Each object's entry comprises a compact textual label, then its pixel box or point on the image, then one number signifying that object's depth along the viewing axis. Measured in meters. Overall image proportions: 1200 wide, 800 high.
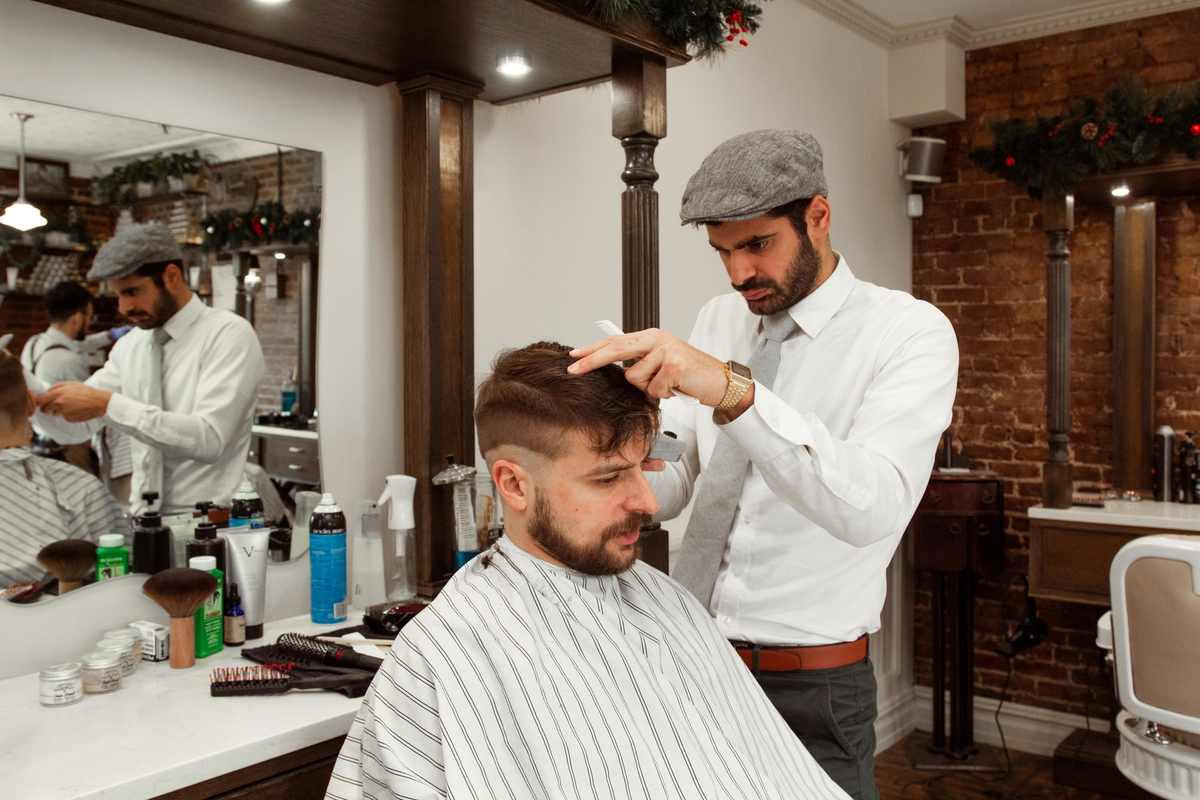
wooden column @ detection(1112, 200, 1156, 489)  4.17
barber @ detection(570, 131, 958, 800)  1.70
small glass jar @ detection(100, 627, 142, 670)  1.82
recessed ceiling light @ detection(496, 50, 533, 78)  2.22
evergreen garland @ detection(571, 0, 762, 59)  2.20
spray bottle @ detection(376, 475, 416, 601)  2.24
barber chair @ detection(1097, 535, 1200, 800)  2.56
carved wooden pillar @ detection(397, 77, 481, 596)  2.32
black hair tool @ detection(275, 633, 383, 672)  1.82
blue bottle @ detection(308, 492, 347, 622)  2.14
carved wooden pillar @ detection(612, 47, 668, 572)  2.27
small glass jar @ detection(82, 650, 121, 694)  1.70
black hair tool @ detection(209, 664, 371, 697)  1.70
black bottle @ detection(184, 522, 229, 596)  1.99
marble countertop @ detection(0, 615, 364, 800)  1.38
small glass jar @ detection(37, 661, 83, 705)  1.64
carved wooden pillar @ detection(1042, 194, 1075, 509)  4.00
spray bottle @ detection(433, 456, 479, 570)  2.29
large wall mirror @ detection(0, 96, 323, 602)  1.82
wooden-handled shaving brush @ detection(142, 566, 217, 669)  1.84
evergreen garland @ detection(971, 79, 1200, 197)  3.72
